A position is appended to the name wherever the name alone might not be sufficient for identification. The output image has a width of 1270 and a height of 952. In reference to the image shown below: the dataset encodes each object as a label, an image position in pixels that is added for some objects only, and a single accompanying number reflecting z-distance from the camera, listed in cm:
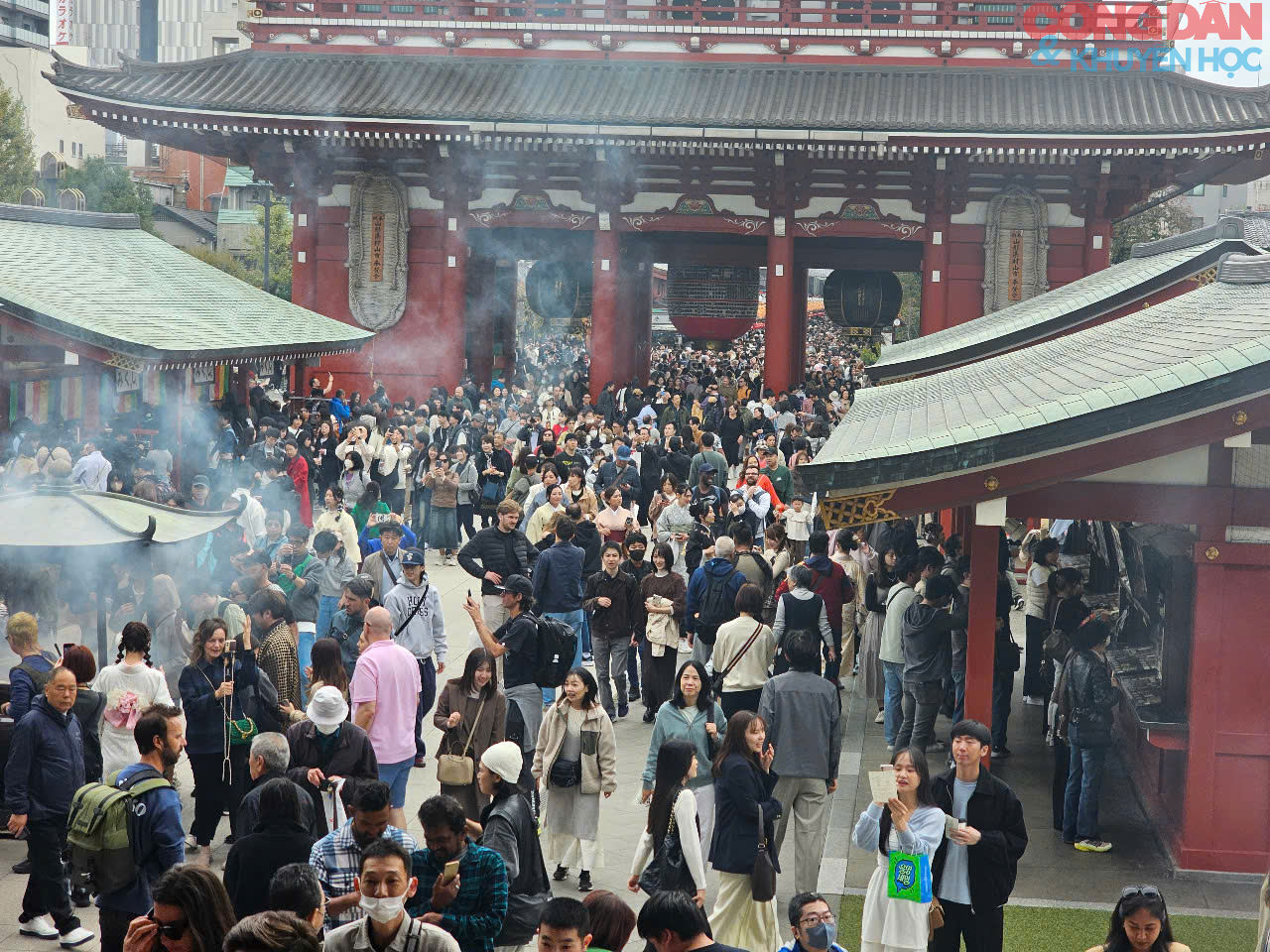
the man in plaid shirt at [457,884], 1146
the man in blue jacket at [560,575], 2284
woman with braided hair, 1664
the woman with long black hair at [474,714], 1627
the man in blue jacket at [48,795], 1508
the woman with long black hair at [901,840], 1325
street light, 6859
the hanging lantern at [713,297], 6016
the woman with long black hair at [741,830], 1440
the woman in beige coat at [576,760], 1658
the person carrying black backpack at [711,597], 2202
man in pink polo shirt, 1700
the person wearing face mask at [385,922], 1032
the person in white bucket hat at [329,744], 1480
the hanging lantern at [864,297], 6053
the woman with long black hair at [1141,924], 1087
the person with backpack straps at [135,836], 1298
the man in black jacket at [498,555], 2266
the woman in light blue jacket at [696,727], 1551
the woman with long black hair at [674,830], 1380
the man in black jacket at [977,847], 1378
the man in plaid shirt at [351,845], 1216
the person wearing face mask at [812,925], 1095
